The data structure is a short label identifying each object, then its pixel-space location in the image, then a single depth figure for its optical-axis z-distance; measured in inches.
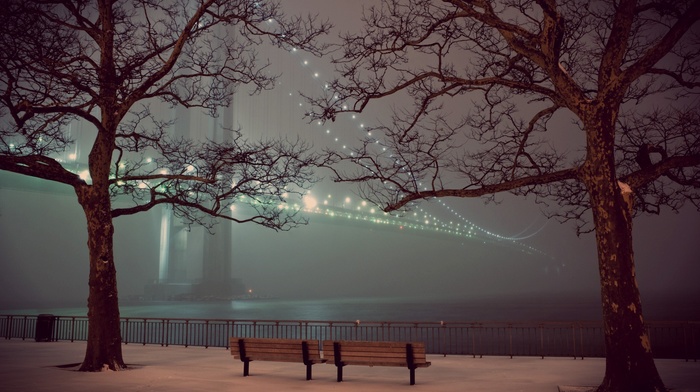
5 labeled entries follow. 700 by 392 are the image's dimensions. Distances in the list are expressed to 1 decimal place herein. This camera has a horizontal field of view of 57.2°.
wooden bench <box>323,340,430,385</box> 388.8
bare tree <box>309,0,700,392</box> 337.1
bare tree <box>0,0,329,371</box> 400.2
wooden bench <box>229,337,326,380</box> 422.6
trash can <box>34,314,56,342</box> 723.4
